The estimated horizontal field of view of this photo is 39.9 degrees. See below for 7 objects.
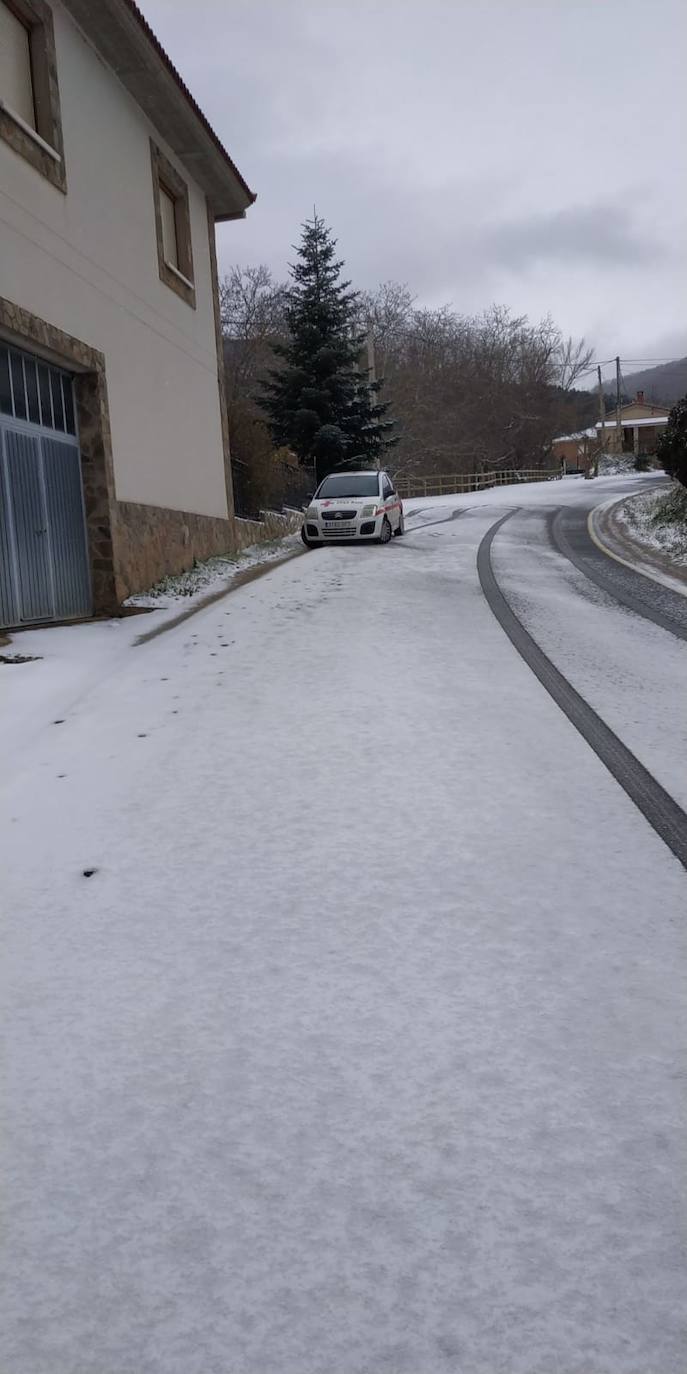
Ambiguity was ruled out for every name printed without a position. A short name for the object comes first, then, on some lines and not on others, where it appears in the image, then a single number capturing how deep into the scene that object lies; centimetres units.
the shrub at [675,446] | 1762
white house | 908
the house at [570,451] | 7344
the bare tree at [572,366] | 7381
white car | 1700
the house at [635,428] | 7862
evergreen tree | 2680
